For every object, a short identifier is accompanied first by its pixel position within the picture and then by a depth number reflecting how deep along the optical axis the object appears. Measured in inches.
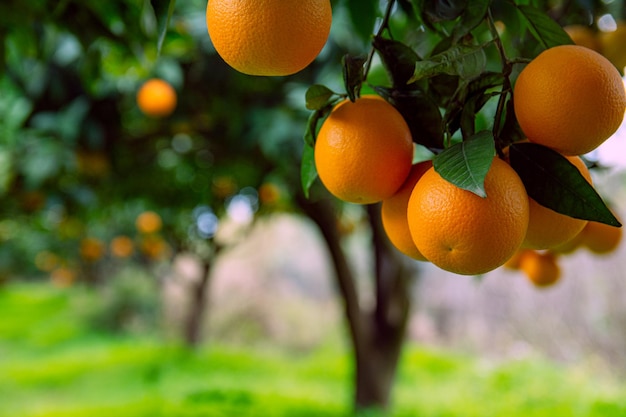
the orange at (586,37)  26.7
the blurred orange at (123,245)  280.4
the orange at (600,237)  24.9
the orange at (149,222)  183.3
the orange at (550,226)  16.0
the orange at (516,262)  31.8
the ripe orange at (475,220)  14.2
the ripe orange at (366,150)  16.2
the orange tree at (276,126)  15.4
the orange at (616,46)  26.1
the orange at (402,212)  17.1
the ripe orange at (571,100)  14.8
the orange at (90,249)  259.0
